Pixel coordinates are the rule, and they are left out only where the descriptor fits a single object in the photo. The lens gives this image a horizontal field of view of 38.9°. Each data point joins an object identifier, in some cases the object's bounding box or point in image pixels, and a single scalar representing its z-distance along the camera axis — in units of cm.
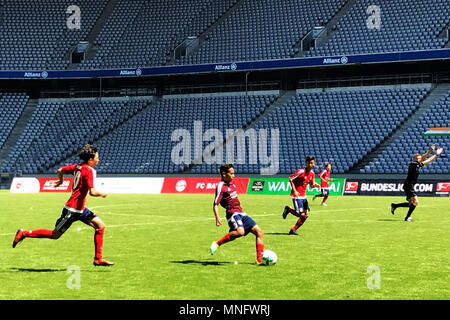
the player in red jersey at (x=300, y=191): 1843
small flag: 4691
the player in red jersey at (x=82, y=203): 1158
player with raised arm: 2288
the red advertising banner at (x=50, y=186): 4822
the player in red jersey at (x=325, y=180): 3351
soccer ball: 1200
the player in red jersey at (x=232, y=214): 1237
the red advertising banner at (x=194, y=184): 4647
